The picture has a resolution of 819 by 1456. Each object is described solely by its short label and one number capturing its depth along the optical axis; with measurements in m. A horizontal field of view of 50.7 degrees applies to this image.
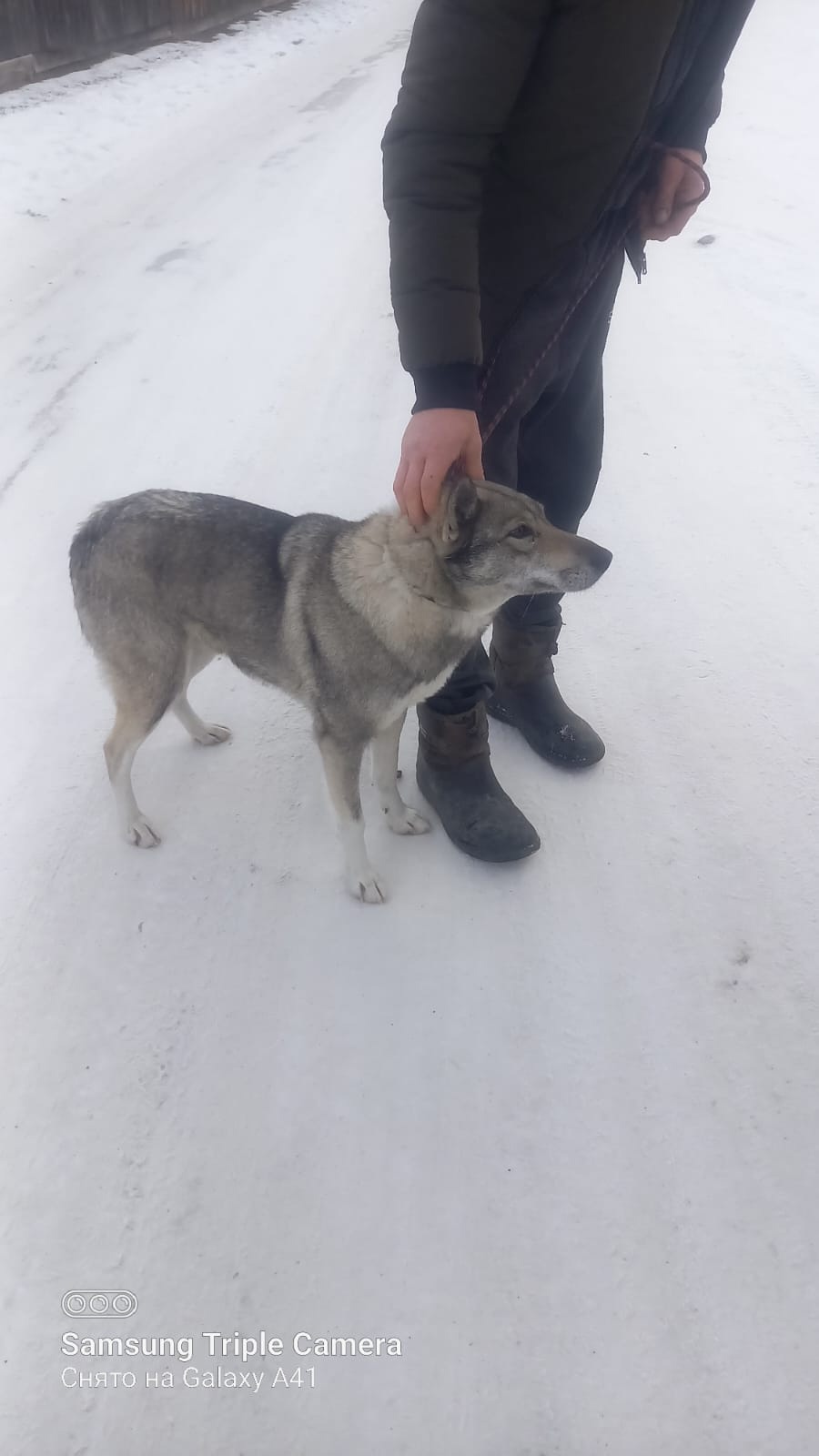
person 1.51
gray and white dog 2.00
